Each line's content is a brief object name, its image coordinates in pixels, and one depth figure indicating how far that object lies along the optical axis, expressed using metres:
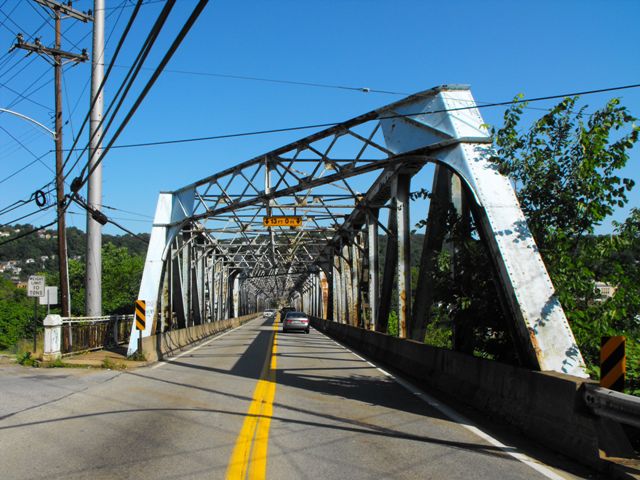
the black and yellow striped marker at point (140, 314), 19.79
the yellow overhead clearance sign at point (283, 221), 23.02
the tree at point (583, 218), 9.04
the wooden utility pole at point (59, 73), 21.50
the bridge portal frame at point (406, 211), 8.88
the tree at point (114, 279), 59.91
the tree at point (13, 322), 44.12
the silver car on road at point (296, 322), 41.09
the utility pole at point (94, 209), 19.86
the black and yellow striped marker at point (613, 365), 6.49
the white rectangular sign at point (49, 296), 19.44
